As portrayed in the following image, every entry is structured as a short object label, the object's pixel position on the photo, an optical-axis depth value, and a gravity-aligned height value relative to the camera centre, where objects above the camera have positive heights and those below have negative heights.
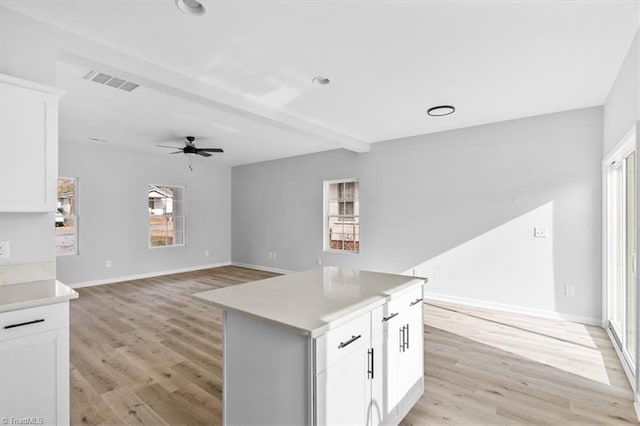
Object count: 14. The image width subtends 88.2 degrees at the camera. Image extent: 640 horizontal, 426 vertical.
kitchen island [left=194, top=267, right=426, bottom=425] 1.41 -0.66
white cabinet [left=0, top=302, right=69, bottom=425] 1.64 -0.79
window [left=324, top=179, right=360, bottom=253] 6.21 -0.05
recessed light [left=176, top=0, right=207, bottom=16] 2.03 +1.30
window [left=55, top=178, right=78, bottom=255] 5.80 +0.04
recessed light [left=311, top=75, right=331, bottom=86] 3.13 +1.28
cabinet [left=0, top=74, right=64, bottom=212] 1.91 +0.42
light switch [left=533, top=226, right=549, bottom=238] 4.16 -0.25
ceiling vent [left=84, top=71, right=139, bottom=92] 3.00 +1.27
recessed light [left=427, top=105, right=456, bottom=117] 3.90 +1.24
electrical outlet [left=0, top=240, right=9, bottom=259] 2.03 -0.21
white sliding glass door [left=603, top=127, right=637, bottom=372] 2.81 -0.32
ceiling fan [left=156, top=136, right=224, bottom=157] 5.16 +1.02
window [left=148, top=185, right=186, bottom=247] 7.05 -0.03
